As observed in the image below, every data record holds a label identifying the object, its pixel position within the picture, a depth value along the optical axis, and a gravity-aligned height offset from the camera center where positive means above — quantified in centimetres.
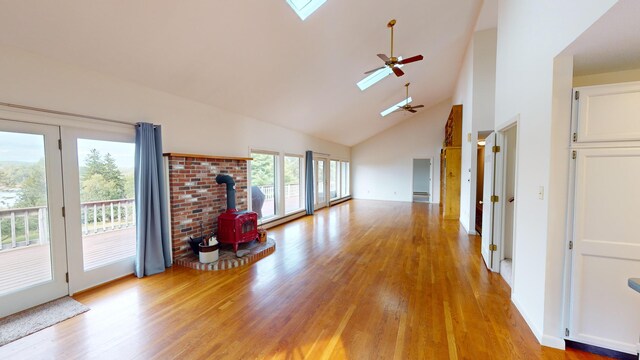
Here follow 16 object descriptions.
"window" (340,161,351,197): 1083 -32
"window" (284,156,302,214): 680 -31
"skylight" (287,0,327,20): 299 +206
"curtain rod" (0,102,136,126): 221 +63
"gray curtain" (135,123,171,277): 312 -36
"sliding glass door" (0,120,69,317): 228 -43
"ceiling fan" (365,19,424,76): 370 +173
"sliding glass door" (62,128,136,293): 270 -37
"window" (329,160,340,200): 999 -28
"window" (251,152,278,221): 557 -31
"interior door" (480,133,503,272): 326 -42
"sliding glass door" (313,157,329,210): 818 -34
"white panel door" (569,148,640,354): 177 -59
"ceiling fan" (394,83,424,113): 687 +189
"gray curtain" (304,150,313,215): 748 -14
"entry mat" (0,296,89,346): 206 -133
